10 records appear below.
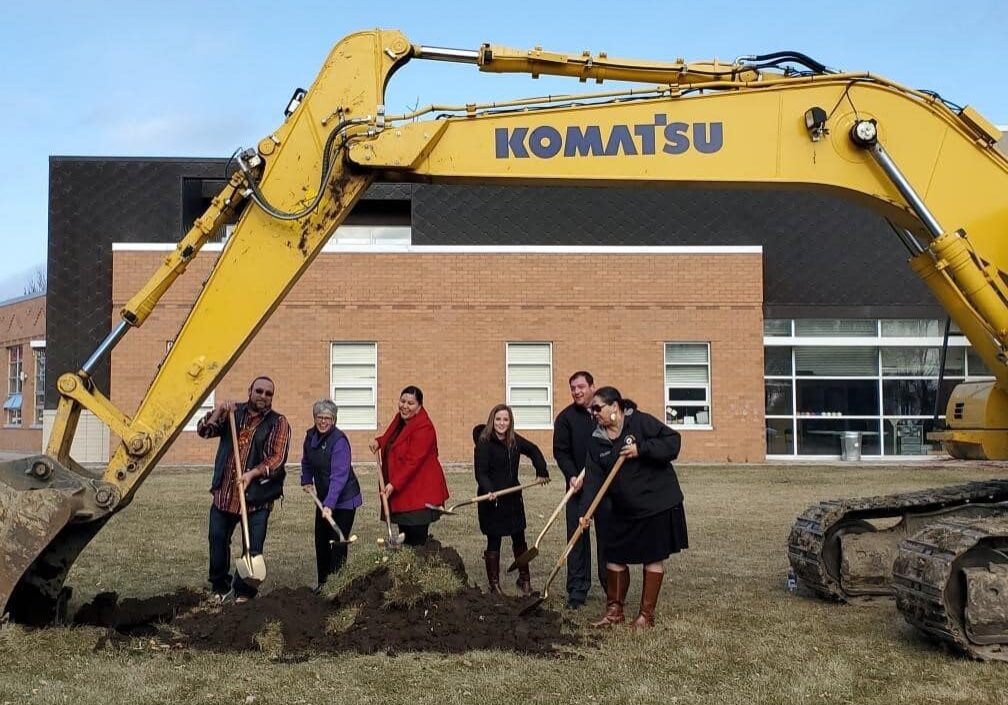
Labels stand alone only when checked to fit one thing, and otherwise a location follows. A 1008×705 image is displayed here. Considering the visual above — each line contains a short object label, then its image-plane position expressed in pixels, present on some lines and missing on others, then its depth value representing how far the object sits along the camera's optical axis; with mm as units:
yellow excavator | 6875
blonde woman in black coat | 8727
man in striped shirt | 8102
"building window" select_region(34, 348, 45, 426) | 32188
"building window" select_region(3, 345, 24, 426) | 33906
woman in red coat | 8234
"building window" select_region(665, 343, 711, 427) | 24438
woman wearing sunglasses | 7445
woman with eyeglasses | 8258
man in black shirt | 8367
